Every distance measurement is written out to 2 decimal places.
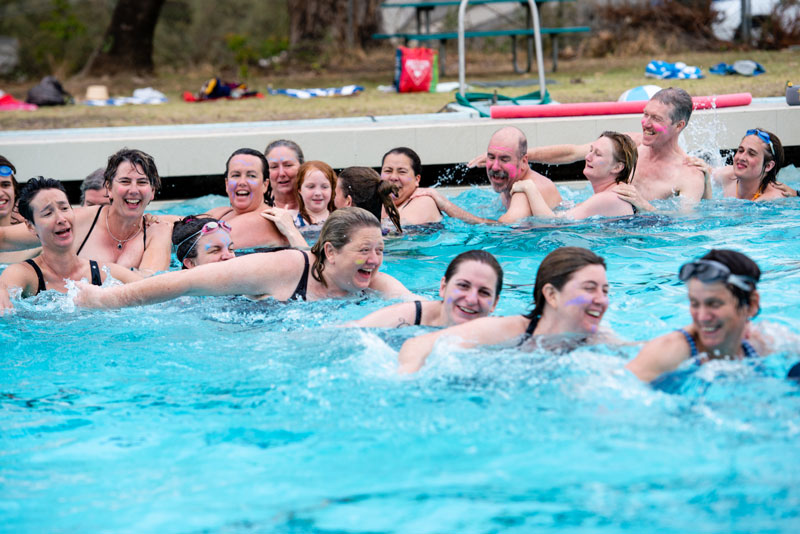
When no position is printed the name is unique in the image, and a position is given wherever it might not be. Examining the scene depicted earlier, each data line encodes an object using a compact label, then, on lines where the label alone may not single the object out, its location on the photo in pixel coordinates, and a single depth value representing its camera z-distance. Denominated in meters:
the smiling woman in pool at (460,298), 8.50
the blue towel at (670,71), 25.14
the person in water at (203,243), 10.63
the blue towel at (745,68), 25.28
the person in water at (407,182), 14.25
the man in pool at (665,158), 14.38
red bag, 25.47
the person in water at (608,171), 13.70
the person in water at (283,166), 14.08
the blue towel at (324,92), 25.80
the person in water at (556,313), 7.90
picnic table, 26.50
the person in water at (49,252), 10.23
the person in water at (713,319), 7.04
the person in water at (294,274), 9.47
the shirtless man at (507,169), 14.20
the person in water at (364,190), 12.77
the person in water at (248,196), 12.73
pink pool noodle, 18.11
